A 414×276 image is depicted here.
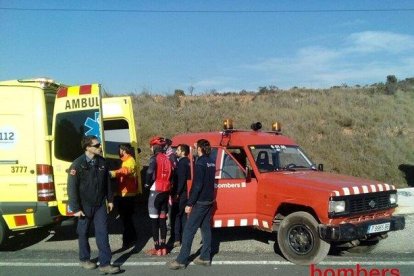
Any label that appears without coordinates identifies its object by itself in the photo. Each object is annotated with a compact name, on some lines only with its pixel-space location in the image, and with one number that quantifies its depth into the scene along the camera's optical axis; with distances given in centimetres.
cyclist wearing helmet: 710
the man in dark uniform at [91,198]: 602
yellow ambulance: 711
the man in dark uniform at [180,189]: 715
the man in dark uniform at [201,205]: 624
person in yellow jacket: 742
